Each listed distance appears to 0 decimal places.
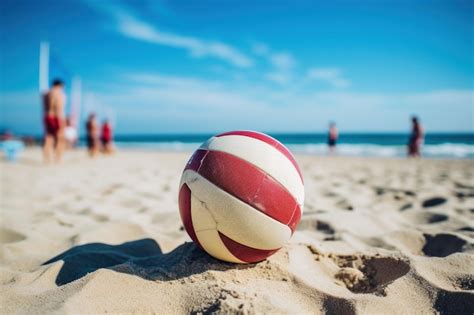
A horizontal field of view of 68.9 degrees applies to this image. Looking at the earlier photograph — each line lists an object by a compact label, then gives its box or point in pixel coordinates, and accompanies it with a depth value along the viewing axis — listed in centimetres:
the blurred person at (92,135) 1389
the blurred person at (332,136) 1831
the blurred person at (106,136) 1497
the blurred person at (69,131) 1679
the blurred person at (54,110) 844
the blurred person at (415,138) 1427
